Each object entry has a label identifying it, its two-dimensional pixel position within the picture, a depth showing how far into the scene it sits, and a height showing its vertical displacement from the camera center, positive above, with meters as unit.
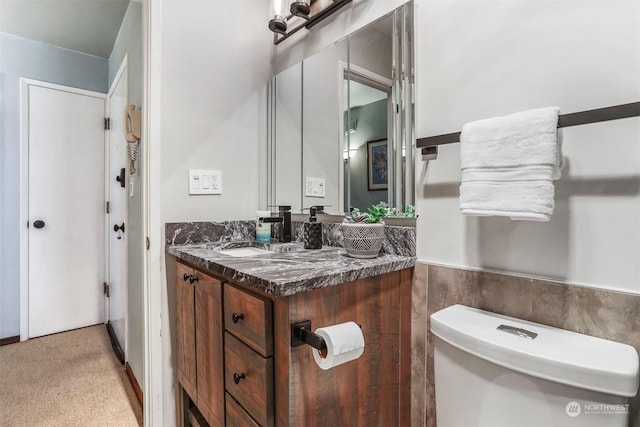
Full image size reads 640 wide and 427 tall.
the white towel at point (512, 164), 0.70 +0.11
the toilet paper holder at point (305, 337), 0.70 -0.29
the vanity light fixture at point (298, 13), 1.40 +0.90
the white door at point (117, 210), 2.26 +0.00
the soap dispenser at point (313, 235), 1.30 -0.10
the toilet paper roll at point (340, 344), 0.70 -0.30
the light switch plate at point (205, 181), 1.46 +0.13
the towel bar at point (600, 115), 0.64 +0.20
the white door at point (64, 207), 2.55 +0.02
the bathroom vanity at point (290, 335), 0.76 -0.36
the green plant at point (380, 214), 1.08 -0.02
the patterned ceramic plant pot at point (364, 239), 1.03 -0.09
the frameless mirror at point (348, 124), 1.14 +0.37
